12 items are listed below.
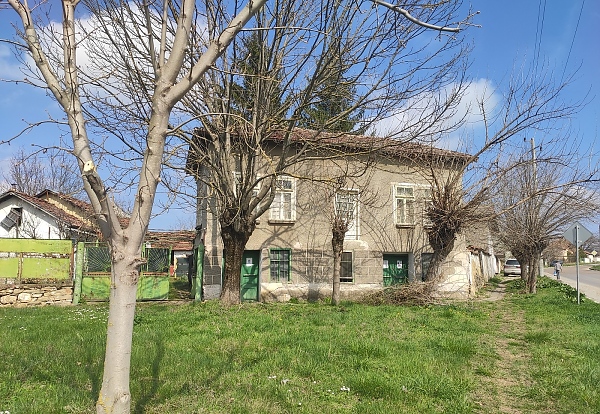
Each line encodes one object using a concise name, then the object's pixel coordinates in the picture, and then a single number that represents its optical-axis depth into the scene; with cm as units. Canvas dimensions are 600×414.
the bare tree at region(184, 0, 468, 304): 1123
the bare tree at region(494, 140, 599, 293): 2112
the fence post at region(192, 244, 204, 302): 1604
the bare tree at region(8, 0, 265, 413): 340
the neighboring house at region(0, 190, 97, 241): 2548
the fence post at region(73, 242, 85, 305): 1499
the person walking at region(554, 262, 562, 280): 3637
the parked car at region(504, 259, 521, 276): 4594
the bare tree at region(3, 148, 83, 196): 3296
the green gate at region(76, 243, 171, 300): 1531
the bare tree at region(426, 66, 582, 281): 1625
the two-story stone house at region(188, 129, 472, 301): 1686
